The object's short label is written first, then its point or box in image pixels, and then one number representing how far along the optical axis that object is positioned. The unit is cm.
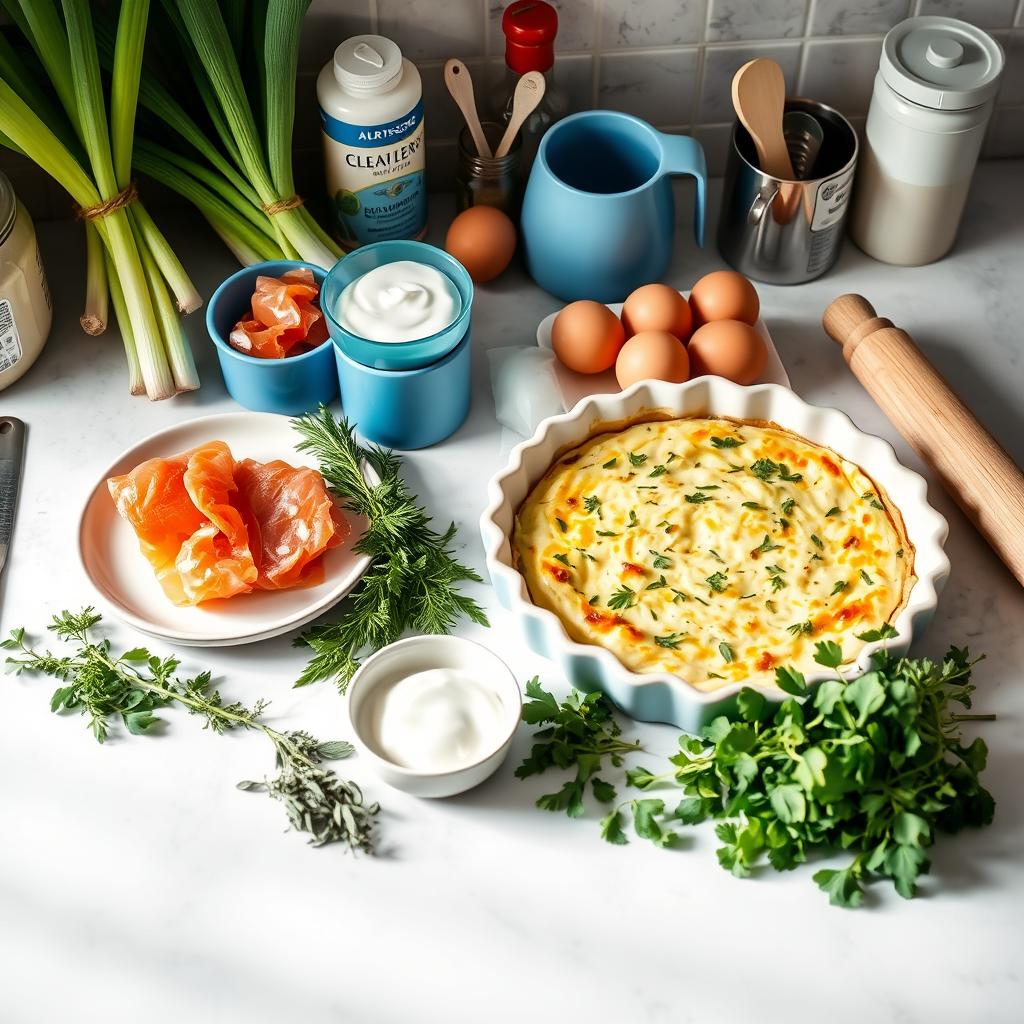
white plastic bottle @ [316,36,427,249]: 150
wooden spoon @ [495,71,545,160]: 152
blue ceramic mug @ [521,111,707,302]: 154
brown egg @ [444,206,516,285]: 160
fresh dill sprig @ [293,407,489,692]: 131
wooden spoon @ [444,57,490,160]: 154
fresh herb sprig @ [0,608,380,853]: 119
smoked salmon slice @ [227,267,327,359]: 147
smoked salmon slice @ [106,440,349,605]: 131
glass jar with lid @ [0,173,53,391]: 143
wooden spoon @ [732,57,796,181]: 155
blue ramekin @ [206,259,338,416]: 146
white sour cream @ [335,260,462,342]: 140
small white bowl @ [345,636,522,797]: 115
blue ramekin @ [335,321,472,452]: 141
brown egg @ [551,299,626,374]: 149
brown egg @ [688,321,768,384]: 147
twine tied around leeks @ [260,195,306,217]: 157
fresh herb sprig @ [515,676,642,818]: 120
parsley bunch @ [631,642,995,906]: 109
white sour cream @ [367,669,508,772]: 117
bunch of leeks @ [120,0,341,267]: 147
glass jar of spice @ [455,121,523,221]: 162
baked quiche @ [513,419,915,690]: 123
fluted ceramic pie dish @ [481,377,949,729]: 120
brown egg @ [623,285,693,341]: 149
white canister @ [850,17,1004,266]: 152
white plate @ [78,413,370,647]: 129
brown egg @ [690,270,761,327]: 152
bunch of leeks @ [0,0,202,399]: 140
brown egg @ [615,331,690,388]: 145
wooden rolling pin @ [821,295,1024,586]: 134
